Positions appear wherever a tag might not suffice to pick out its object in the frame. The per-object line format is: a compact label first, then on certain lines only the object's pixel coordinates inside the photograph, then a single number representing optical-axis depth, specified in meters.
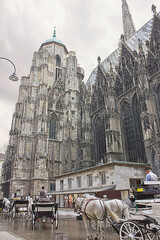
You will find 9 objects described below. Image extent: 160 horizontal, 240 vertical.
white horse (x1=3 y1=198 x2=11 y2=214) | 17.12
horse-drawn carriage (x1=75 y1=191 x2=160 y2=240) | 4.89
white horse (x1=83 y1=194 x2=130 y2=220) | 6.38
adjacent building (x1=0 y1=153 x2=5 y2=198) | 79.16
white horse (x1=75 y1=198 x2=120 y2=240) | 5.90
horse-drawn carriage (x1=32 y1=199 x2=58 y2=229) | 8.54
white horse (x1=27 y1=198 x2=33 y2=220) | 12.69
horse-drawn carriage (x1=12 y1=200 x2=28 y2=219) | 13.43
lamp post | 12.59
